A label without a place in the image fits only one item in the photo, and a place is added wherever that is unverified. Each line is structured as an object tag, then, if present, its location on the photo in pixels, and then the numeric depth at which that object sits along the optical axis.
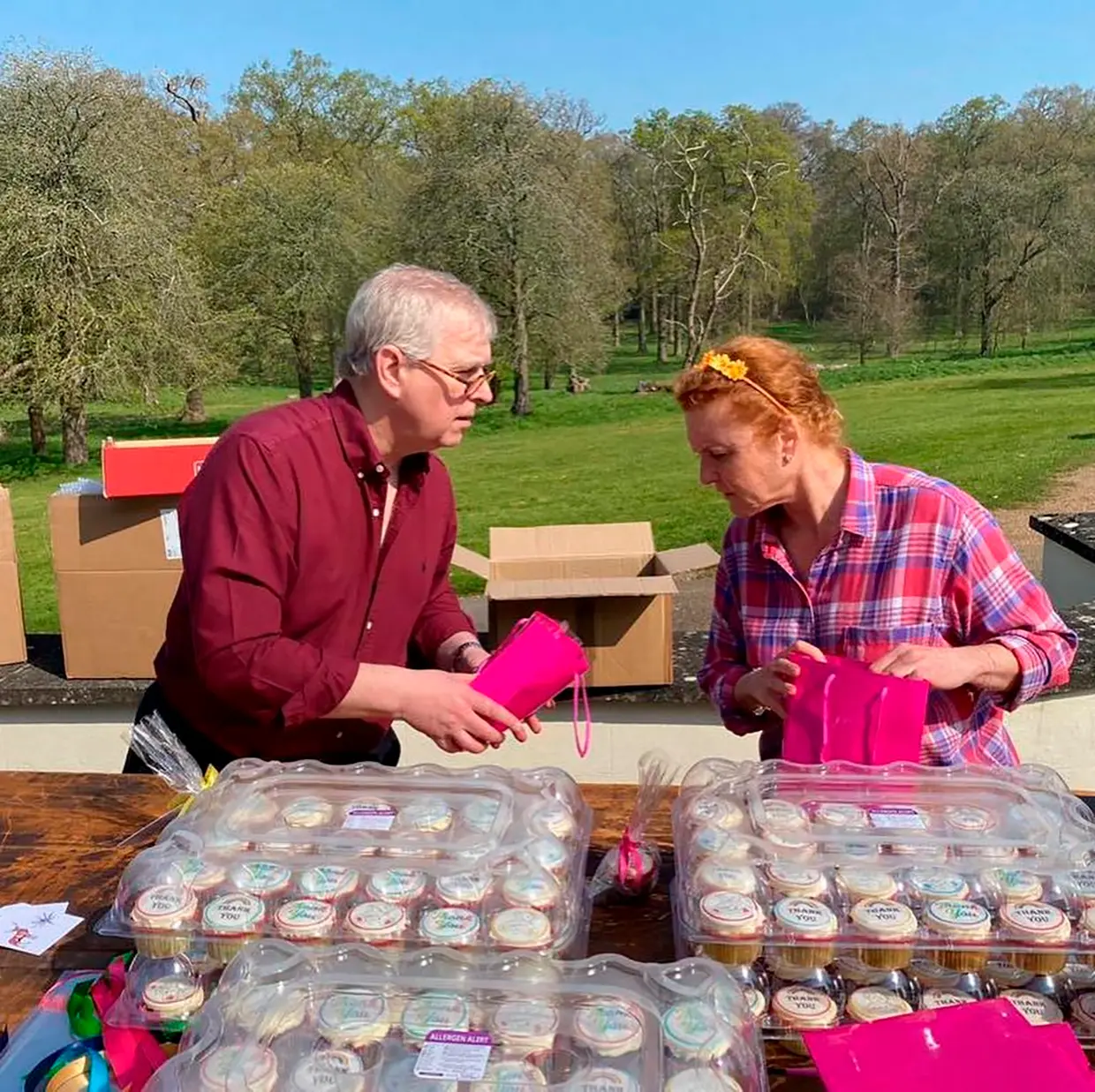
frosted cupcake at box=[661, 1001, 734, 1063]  1.05
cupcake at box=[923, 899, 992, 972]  1.20
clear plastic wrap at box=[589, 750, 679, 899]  1.55
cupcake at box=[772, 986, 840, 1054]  1.17
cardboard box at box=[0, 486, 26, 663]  3.16
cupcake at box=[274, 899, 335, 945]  1.25
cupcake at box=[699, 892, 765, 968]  1.22
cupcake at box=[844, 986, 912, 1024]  1.16
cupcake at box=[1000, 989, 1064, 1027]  1.17
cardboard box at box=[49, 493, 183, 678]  3.07
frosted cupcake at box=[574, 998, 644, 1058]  1.04
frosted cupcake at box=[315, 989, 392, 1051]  1.06
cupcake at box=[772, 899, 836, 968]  1.21
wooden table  1.41
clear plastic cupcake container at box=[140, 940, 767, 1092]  1.01
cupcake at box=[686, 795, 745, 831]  1.42
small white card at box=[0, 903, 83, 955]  1.46
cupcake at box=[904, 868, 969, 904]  1.25
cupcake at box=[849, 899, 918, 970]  1.20
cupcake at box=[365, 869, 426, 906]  1.30
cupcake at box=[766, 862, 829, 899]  1.27
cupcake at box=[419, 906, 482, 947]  1.23
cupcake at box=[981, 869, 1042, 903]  1.25
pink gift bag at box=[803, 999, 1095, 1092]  1.01
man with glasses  1.79
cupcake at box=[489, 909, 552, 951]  1.23
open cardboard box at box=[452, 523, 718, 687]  2.89
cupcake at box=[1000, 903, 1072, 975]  1.20
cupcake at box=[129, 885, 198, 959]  1.28
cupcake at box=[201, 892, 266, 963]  1.26
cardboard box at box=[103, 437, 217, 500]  2.99
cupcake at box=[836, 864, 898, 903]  1.26
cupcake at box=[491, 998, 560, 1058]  1.04
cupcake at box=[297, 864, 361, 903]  1.31
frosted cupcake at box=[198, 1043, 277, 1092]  1.00
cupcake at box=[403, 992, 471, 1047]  1.06
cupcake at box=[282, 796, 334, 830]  1.48
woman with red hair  1.92
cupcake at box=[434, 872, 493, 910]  1.29
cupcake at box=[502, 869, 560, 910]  1.30
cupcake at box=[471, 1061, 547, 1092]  0.99
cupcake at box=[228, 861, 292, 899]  1.32
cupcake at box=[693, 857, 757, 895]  1.28
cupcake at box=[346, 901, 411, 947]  1.24
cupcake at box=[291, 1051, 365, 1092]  1.00
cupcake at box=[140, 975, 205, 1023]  1.22
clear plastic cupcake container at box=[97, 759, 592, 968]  1.26
